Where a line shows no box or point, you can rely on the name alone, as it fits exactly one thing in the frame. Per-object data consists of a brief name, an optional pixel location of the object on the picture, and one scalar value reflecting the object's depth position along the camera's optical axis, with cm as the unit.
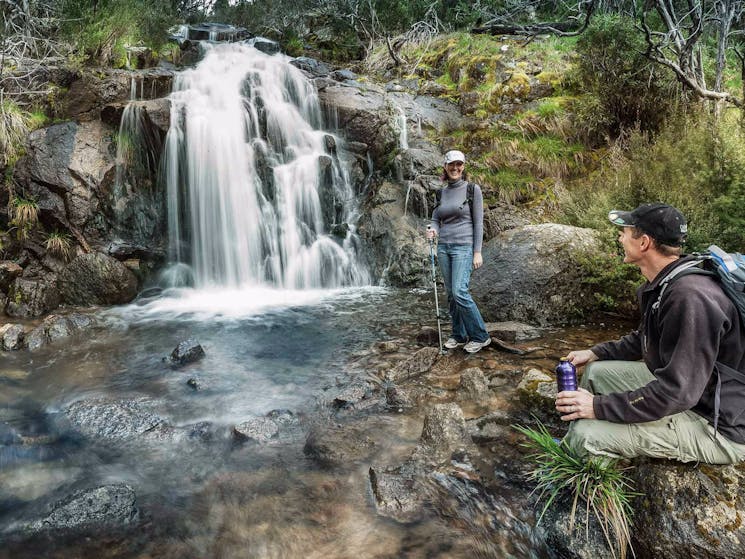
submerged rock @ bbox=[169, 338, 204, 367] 659
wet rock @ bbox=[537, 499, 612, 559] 267
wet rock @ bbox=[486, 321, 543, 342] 639
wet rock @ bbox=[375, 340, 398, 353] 659
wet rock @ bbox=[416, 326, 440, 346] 673
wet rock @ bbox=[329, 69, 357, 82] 1587
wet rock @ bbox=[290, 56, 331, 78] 1611
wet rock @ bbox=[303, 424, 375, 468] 399
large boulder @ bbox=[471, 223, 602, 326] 695
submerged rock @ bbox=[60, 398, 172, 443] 462
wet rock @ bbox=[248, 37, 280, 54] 1869
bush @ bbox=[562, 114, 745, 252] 622
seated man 232
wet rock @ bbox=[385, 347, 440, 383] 558
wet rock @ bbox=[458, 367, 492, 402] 478
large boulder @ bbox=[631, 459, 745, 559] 238
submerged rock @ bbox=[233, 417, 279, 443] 448
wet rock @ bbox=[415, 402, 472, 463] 382
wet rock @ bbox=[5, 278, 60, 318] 849
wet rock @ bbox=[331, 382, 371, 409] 502
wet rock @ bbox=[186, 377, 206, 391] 577
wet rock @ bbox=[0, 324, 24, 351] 700
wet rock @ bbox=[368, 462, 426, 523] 330
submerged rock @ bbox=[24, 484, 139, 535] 328
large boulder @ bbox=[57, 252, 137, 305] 921
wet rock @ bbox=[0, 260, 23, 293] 895
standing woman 566
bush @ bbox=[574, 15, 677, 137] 1030
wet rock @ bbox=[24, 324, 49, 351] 707
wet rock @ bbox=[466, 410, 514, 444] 397
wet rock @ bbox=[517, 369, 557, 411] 422
